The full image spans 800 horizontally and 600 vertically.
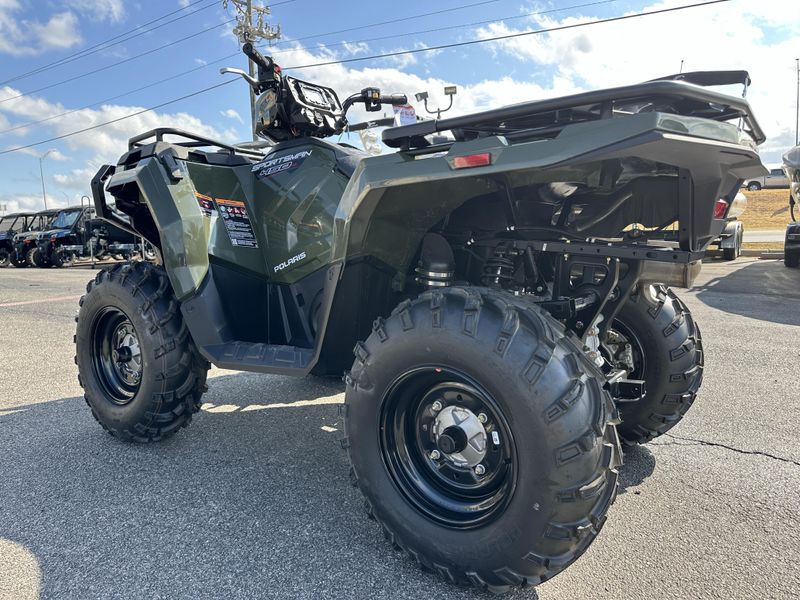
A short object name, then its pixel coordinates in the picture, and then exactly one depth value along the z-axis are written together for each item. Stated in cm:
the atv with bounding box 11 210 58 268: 2120
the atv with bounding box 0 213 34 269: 2342
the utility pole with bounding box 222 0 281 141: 2550
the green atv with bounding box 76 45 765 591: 181
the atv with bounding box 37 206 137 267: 2041
